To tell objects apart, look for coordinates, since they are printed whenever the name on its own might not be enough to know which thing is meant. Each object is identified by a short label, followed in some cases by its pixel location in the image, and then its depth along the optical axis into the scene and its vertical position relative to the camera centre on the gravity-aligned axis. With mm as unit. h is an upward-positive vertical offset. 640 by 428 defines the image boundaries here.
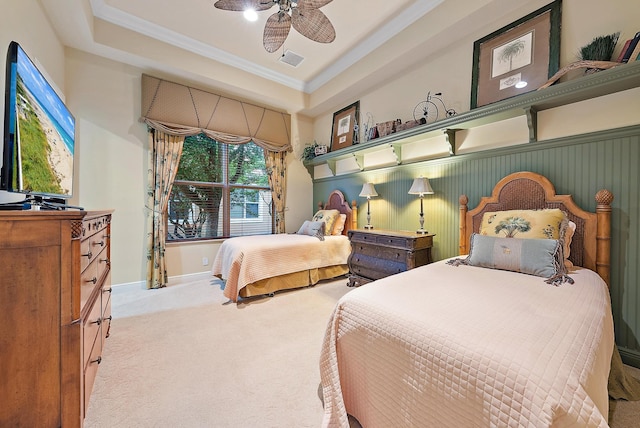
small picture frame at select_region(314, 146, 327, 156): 4723 +1150
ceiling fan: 2102 +1711
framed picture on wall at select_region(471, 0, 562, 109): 2225 +1507
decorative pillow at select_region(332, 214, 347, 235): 4205 -230
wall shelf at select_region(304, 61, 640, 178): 1754 +937
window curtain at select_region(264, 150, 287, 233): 4696 +566
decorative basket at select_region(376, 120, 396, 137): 3408 +1156
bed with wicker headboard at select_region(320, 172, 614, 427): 757 -481
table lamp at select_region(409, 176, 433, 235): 2951 +297
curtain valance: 3594 +1510
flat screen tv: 1124 +389
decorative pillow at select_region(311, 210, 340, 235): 4102 -119
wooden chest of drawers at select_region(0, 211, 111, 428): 967 -449
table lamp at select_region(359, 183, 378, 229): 3680 +302
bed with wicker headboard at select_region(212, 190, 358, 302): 3041 -676
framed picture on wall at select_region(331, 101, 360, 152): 4238 +1487
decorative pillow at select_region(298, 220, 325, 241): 3862 -288
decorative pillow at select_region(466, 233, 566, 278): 1686 -301
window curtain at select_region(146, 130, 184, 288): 3562 +71
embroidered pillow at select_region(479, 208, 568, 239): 1889 -82
